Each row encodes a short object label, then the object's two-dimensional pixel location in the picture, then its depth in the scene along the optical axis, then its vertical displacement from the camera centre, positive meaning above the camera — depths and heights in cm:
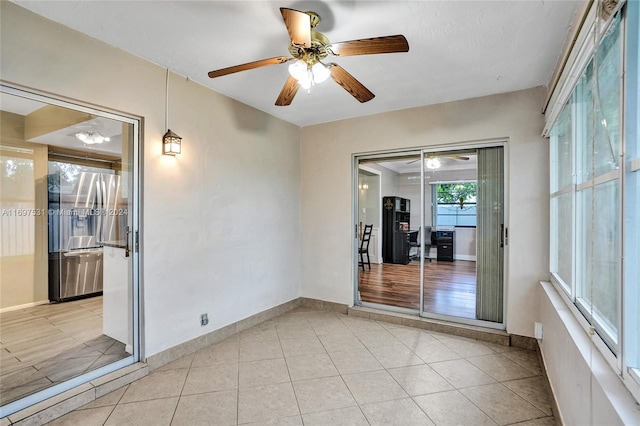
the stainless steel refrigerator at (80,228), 234 -13
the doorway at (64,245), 211 -26
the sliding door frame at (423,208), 328 +6
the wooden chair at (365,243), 489 -52
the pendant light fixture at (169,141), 271 +66
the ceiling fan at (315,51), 169 +102
